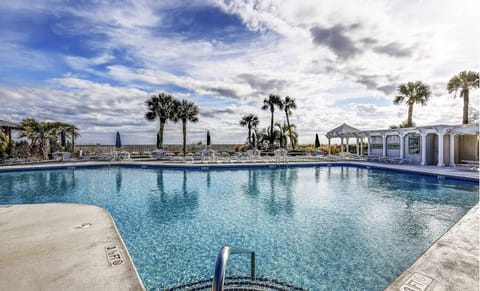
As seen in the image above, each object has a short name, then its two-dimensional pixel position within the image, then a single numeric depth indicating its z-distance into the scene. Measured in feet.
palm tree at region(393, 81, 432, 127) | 57.41
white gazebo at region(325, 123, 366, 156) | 61.72
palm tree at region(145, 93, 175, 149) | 69.00
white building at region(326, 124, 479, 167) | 43.21
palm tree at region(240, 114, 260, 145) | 85.79
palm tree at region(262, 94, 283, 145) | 78.33
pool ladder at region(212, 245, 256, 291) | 4.59
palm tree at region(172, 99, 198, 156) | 68.74
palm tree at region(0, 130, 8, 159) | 48.80
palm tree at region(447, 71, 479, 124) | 50.29
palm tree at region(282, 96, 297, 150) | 78.33
